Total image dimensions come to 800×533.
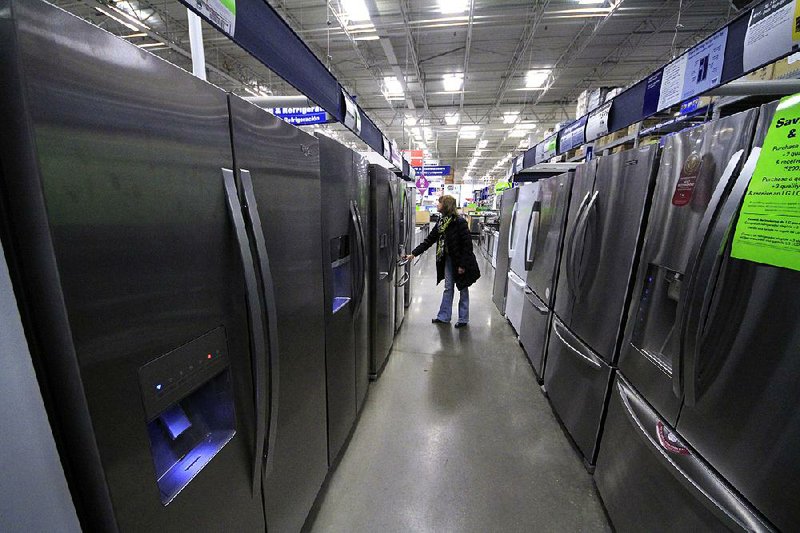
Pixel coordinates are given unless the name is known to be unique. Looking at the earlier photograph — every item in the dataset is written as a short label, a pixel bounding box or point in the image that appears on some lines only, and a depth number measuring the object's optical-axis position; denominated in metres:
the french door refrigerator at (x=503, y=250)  4.33
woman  3.51
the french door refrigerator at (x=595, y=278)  1.56
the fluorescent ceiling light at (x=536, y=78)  6.95
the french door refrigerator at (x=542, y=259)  2.46
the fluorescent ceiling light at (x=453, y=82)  7.37
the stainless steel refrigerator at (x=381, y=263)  2.31
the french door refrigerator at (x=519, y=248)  3.33
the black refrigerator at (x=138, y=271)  0.47
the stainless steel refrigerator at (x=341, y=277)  1.56
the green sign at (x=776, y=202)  0.83
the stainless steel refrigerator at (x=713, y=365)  0.86
